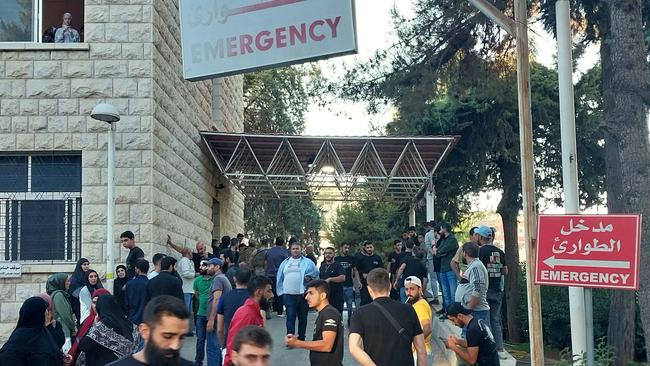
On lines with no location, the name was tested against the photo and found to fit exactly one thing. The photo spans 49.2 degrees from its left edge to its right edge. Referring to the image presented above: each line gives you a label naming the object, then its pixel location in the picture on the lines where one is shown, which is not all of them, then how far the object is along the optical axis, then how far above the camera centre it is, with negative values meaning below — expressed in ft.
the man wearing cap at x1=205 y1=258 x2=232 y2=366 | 29.24 -2.65
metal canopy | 60.54 +7.35
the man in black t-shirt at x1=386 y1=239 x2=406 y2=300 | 43.47 -1.39
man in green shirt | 32.86 -3.22
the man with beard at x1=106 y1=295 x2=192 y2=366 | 11.32 -1.48
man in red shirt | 20.86 -2.01
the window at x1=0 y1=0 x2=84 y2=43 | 41.81 +13.22
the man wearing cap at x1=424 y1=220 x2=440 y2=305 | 48.49 -0.93
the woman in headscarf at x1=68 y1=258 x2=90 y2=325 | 32.55 -1.65
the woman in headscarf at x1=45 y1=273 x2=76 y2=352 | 27.78 -2.32
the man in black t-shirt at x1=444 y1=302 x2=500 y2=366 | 20.72 -3.14
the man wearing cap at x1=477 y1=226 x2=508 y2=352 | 32.22 -1.80
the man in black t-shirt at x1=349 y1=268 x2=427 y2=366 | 18.35 -2.49
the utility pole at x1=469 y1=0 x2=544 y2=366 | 23.45 +2.83
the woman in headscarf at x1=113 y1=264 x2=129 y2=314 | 33.42 -1.82
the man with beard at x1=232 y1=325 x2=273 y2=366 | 12.33 -1.84
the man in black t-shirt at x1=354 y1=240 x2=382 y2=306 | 43.52 -1.40
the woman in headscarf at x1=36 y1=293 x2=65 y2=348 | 20.85 -2.65
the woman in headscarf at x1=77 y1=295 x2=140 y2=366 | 21.04 -2.73
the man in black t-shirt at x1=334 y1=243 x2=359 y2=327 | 44.41 -2.53
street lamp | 34.55 +2.87
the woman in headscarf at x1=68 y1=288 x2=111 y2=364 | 21.91 -2.57
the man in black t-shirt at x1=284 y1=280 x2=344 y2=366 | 19.58 -2.79
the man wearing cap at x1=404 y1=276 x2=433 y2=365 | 24.02 -2.19
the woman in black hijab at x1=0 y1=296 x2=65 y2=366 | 18.24 -2.49
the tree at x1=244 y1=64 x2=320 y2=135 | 116.37 +23.40
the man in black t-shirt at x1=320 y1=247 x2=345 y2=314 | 40.12 -2.09
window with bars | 40.24 +2.11
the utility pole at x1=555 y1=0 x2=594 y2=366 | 24.39 +4.08
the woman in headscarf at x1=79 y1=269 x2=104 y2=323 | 29.40 -1.95
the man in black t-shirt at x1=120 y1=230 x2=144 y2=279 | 34.55 -0.36
